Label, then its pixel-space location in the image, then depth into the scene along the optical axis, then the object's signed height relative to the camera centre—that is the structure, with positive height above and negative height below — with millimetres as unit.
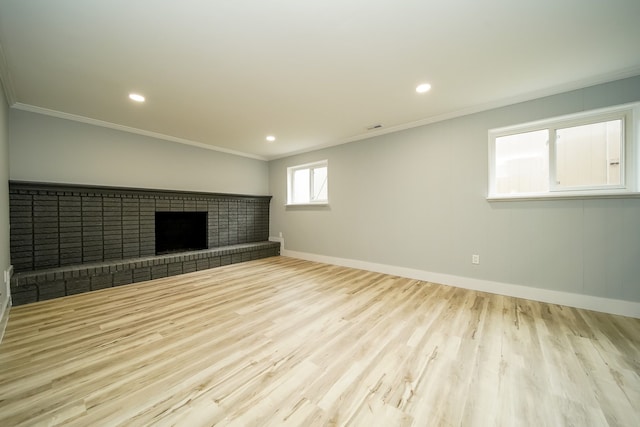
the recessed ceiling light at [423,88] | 2398 +1306
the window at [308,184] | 4754 +626
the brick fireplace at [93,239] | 2697 -337
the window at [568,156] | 2238 +597
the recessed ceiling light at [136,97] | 2574 +1311
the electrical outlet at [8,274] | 2239 -609
